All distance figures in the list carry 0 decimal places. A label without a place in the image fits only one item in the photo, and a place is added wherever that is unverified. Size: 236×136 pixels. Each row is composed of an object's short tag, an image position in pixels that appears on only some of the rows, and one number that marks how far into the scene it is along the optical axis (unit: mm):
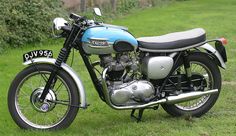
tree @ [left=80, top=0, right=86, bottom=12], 15008
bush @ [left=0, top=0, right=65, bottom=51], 10242
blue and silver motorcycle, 5160
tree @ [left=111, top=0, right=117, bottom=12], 16756
